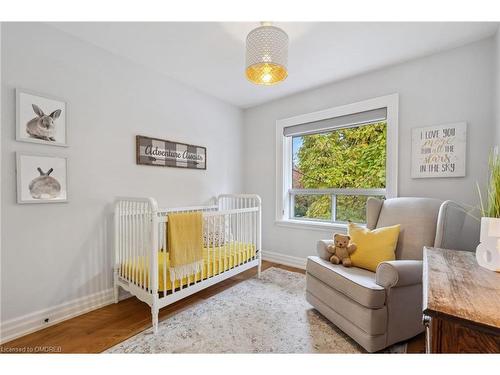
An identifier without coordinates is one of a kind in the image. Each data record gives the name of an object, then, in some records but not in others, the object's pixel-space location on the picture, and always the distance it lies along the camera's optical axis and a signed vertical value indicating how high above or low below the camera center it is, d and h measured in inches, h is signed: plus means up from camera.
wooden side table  24.4 -14.7
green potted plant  40.3 -8.7
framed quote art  76.2 +12.0
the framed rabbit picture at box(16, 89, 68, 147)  61.6 +18.1
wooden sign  89.0 +12.9
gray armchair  54.3 -24.8
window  93.6 +10.8
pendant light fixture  57.9 +34.4
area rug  57.1 -41.0
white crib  65.6 -24.2
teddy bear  70.6 -20.5
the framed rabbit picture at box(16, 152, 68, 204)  61.4 +1.3
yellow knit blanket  67.2 -18.1
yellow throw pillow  66.2 -18.4
